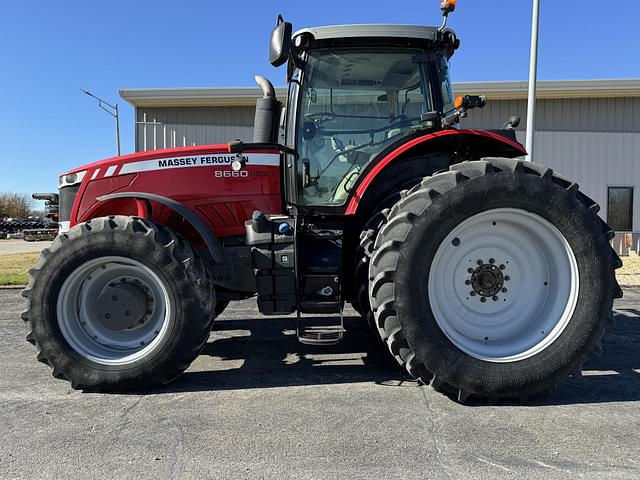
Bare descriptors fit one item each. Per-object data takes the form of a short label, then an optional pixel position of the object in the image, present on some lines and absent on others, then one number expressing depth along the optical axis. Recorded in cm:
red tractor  292
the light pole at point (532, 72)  824
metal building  1212
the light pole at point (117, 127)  2156
